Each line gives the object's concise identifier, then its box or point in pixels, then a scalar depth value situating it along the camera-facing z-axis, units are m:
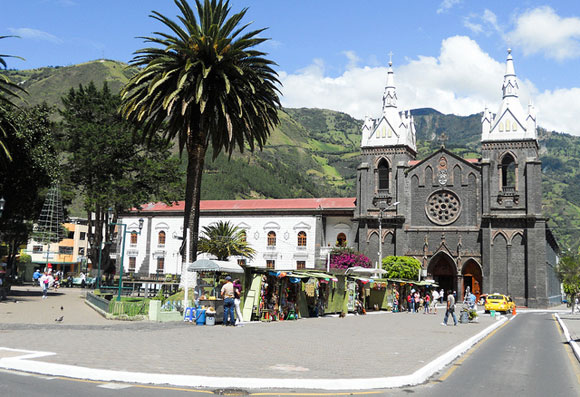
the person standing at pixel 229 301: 20.33
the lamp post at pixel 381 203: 65.44
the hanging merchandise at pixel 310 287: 28.83
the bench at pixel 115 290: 38.48
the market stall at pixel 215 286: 21.88
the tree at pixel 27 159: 32.19
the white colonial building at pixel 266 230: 66.88
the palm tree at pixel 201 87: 27.22
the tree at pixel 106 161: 45.53
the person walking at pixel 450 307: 27.10
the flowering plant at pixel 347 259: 60.22
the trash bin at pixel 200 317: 20.94
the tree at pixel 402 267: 57.81
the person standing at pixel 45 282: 33.26
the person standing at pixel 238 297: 21.16
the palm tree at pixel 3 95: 25.70
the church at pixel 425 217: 59.03
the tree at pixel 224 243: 59.06
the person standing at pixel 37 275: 44.57
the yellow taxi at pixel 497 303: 43.66
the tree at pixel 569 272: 76.69
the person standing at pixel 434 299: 42.06
